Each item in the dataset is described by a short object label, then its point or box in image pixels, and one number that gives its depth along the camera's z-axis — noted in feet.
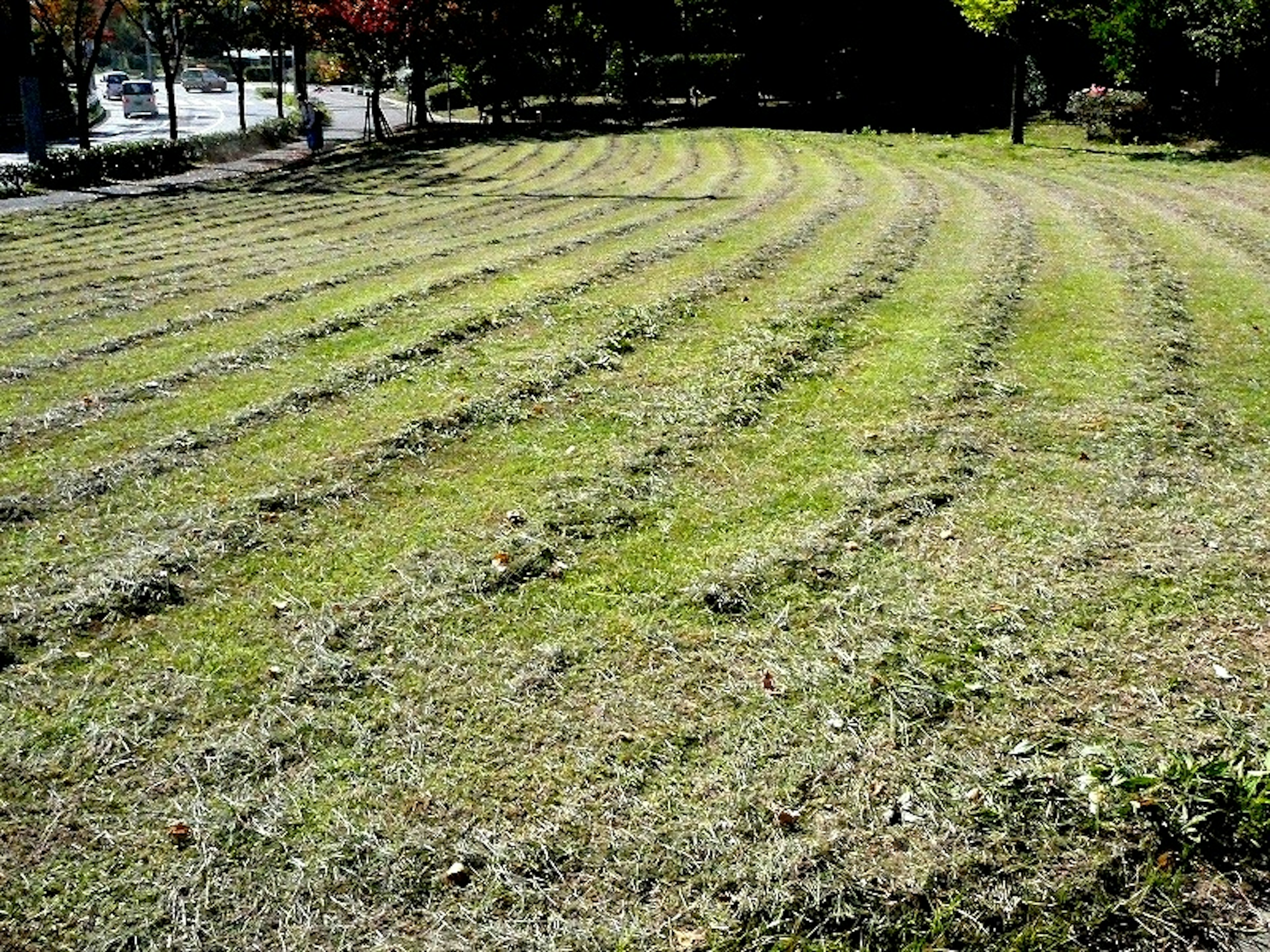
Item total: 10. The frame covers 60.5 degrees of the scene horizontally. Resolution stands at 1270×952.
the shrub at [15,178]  61.87
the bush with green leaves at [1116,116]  71.87
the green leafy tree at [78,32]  73.97
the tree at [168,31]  88.02
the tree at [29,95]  71.00
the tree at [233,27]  109.91
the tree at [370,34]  93.30
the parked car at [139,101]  148.97
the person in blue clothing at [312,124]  95.76
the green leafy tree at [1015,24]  68.39
